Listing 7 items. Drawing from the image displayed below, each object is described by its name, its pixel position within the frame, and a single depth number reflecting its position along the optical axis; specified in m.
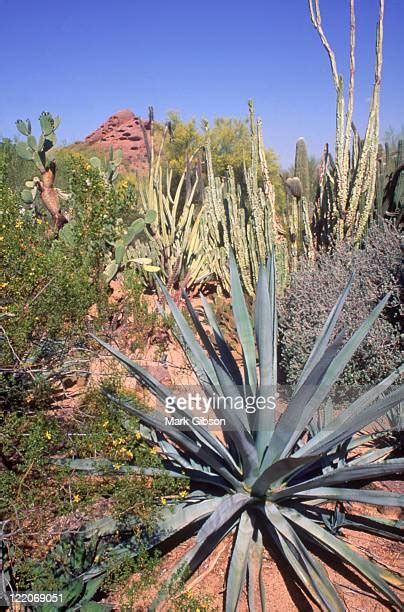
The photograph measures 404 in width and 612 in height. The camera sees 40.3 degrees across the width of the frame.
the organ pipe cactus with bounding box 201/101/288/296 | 5.90
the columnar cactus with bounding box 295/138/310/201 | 7.72
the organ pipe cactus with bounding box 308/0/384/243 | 5.29
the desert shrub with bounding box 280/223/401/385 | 4.17
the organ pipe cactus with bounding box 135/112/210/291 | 6.98
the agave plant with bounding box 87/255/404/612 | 2.29
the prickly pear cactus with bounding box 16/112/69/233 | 5.24
